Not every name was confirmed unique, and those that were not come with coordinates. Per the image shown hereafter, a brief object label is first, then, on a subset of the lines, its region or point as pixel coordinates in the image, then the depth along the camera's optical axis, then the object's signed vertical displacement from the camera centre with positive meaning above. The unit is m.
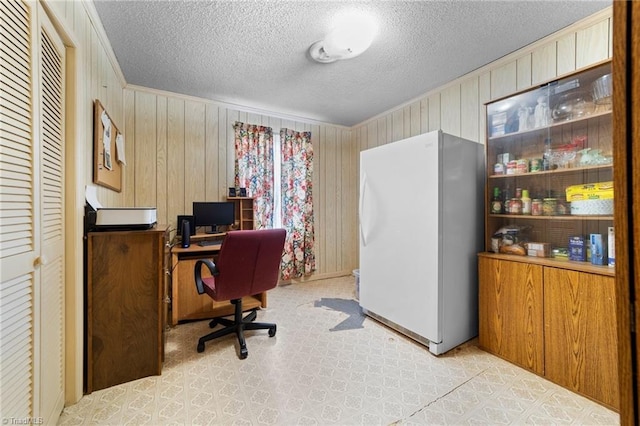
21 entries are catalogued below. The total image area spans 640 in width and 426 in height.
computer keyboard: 2.81 -0.31
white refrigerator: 1.99 -0.18
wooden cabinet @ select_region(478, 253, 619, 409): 1.48 -0.71
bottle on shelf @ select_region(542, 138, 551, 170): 1.91 +0.41
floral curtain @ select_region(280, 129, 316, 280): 3.77 +0.17
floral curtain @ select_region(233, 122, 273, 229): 3.44 +0.63
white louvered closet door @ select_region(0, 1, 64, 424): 0.94 -0.01
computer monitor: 3.05 +0.00
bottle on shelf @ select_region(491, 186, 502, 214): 2.14 +0.08
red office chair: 1.90 -0.43
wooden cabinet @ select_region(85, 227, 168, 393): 1.59 -0.57
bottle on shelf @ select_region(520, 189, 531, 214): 2.01 +0.07
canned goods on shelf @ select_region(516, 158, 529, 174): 2.01 +0.35
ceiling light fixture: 1.89 +1.31
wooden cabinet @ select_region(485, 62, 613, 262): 1.68 +0.32
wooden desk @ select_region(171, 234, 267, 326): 2.56 -0.75
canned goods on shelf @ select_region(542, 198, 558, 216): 1.89 +0.04
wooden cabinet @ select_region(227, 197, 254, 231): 3.39 +0.01
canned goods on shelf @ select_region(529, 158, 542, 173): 1.96 +0.34
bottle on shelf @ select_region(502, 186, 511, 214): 2.12 +0.10
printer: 1.64 -0.01
